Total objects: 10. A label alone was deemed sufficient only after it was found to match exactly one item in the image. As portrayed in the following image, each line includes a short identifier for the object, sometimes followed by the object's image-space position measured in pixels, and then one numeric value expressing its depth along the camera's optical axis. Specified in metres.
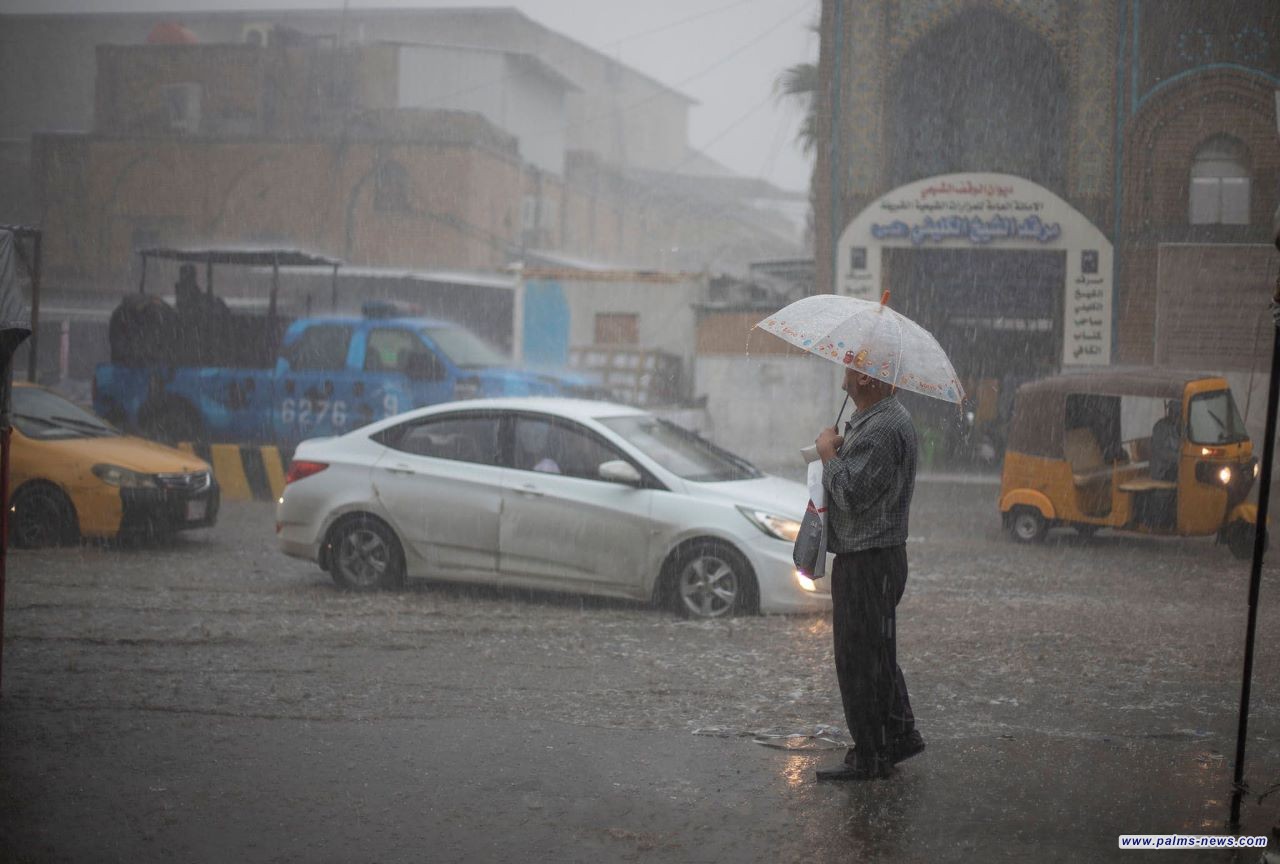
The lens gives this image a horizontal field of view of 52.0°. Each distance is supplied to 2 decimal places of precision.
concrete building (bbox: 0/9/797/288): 37.84
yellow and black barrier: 16.50
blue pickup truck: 16.25
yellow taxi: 11.80
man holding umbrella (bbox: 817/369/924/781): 5.20
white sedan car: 8.98
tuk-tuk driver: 12.70
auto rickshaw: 12.47
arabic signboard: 24.91
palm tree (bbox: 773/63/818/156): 35.12
